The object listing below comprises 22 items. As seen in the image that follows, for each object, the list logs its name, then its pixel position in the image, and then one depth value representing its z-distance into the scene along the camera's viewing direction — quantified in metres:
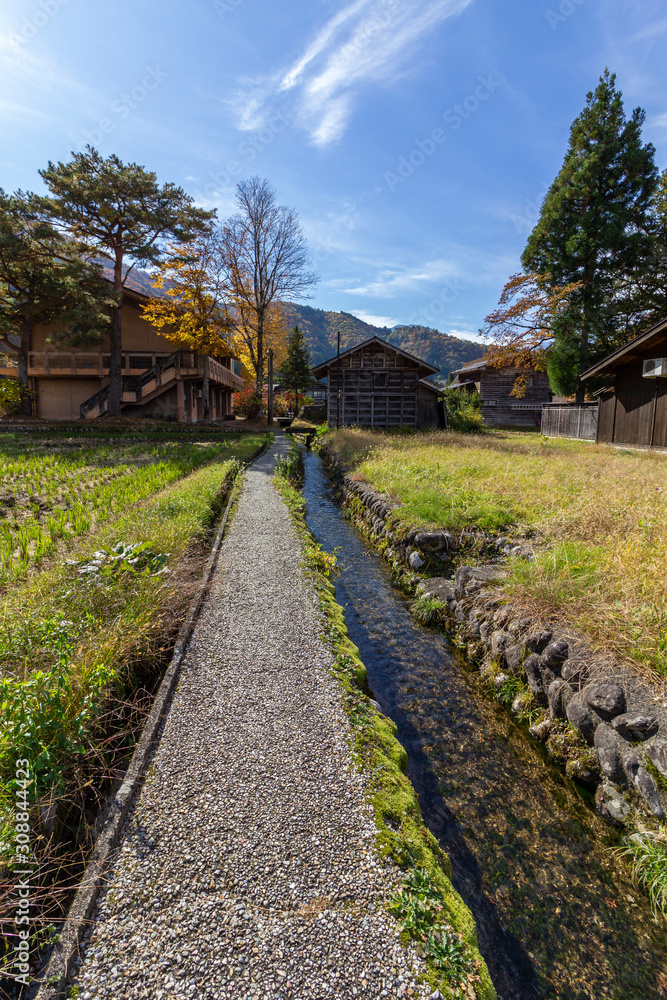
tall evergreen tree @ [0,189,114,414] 21.59
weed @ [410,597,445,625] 6.39
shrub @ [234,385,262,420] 32.50
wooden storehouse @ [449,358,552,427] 36.12
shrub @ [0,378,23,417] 24.95
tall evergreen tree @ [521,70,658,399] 24.89
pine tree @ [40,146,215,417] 22.17
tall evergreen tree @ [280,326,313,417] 41.62
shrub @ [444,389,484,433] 26.16
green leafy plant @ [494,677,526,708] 4.68
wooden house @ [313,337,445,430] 25.70
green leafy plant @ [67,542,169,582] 4.54
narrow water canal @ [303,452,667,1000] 2.55
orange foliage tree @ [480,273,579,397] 26.75
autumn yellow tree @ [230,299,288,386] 30.89
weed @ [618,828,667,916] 2.80
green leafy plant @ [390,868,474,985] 1.95
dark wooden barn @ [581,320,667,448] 15.34
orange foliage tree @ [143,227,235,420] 24.56
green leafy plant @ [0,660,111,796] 2.50
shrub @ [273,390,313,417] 45.25
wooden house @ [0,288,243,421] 26.33
